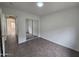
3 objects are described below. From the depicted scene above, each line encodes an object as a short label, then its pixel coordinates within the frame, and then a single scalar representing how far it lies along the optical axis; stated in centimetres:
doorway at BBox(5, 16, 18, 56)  215
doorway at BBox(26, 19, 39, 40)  384
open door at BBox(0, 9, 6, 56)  175
